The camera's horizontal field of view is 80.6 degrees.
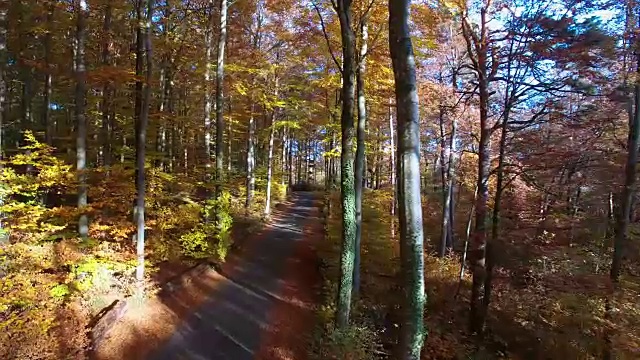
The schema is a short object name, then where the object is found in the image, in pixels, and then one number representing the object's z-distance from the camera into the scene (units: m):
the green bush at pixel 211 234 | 12.03
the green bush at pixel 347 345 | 7.59
